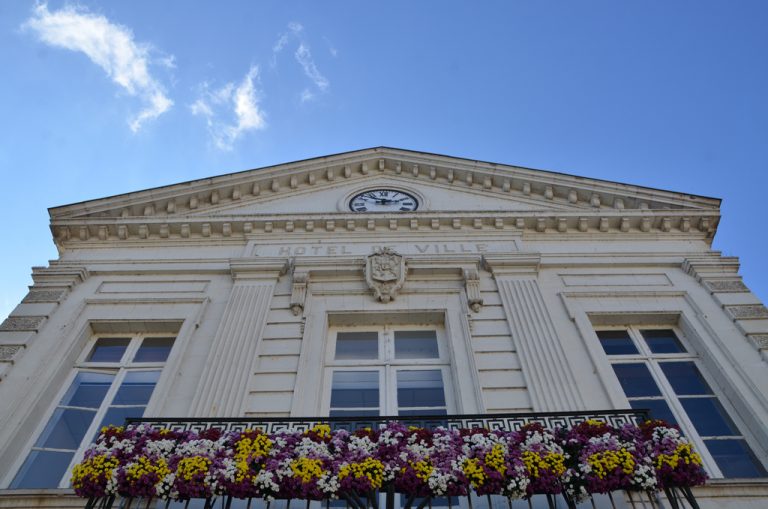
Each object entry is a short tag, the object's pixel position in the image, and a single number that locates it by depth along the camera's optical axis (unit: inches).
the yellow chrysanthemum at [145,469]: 219.8
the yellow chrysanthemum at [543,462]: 216.1
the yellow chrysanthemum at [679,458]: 217.5
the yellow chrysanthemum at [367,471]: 212.8
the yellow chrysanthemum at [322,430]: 234.1
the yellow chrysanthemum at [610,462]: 215.9
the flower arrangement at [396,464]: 213.3
